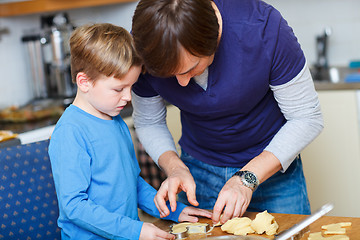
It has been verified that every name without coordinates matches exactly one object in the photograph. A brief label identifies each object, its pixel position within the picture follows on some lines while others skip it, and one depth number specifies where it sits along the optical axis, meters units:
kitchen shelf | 2.93
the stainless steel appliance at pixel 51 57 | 2.93
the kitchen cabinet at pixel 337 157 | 2.50
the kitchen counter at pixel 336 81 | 2.46
